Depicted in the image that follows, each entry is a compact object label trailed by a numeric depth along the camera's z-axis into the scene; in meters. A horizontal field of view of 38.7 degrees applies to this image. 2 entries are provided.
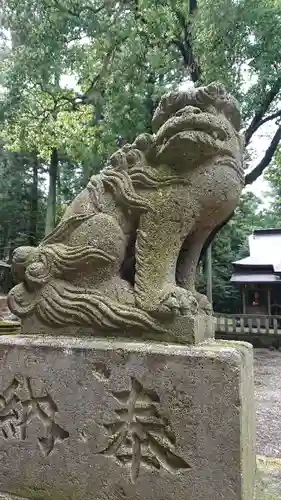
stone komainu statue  1.87
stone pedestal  1.55
